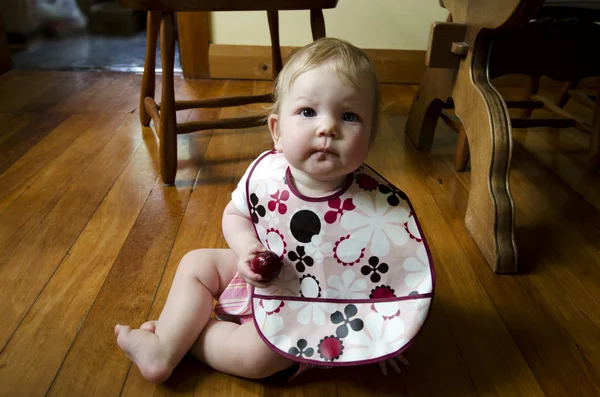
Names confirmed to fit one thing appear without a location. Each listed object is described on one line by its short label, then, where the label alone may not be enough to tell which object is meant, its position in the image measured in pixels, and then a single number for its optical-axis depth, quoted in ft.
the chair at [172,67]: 3.26
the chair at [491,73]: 2.90
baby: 1.88
